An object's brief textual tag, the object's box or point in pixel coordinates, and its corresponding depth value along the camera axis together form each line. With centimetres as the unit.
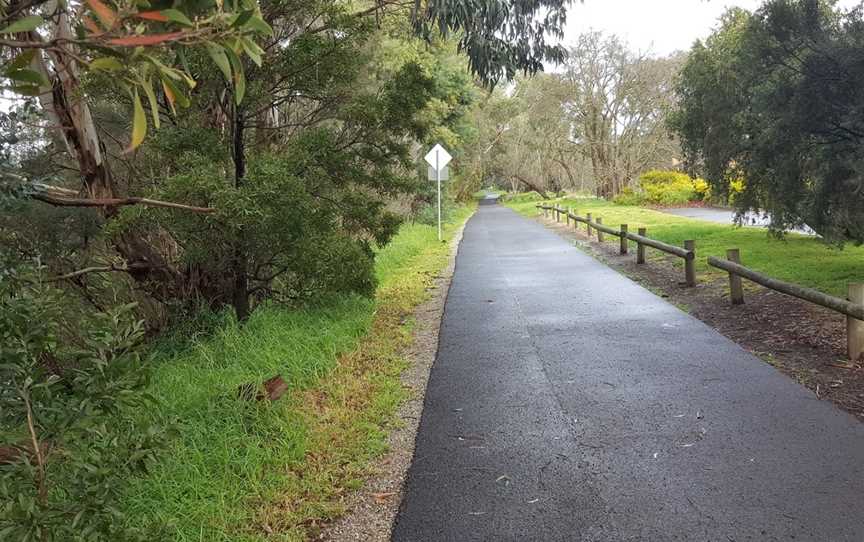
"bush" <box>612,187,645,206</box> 3547
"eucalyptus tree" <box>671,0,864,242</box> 704
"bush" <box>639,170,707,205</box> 3341
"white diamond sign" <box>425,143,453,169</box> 1798
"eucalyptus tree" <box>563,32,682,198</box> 3581
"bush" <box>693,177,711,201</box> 3129
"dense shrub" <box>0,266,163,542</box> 177
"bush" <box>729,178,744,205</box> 1255
